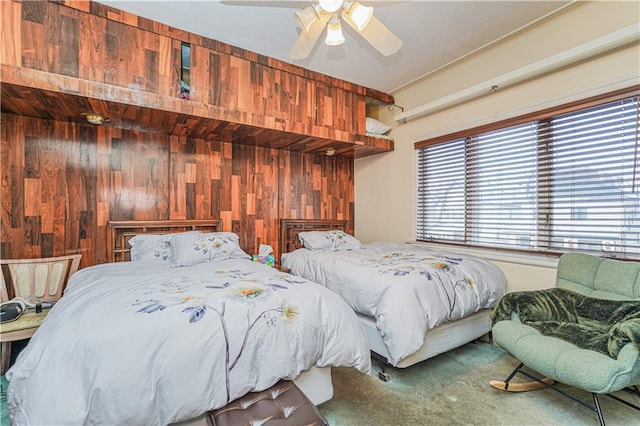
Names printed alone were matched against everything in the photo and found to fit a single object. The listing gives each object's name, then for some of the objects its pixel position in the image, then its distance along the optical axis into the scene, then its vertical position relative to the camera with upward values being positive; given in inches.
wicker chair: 92.4 -23.0
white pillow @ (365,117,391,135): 152.1 +43.8
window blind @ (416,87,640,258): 86.2 +10.5
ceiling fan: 74.7 +50.7
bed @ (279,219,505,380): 78.3 -25.5
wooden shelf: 81.0 +32.4
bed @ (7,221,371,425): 43.4 -23.8
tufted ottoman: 47.1 -34.3
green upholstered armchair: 57.8 -28.8
